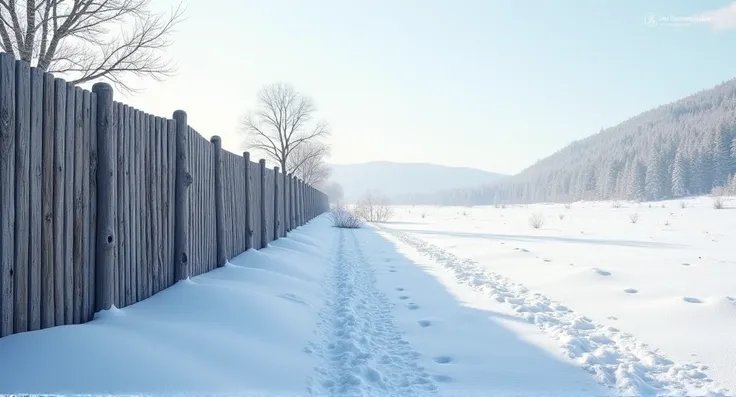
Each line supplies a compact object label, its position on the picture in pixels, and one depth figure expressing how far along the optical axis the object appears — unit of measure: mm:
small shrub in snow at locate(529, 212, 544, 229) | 21328
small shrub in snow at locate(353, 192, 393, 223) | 32600
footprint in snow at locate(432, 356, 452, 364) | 3562
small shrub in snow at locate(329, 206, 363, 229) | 21141
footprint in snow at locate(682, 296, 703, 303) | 4848
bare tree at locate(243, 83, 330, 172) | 41281
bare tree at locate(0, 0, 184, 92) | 11812
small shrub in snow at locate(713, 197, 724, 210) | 30047
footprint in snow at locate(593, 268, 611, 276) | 6734
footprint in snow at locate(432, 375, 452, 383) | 3143
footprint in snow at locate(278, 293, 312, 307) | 5100
